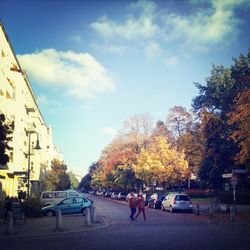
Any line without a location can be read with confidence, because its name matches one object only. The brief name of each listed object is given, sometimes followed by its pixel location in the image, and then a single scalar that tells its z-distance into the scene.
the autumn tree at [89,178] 124.33
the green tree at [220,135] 41.47
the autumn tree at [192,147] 50.69
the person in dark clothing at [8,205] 19.28
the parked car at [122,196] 58.34
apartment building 32.60
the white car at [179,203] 27.85
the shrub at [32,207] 23.80
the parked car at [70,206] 25.52
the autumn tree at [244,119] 23.46
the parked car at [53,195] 31.56
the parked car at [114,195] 65.01
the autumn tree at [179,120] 54.86
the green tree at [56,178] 57.44
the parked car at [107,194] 79.19
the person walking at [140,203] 22.00
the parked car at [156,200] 34.36
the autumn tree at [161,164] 46.44
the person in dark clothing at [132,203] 21.31
